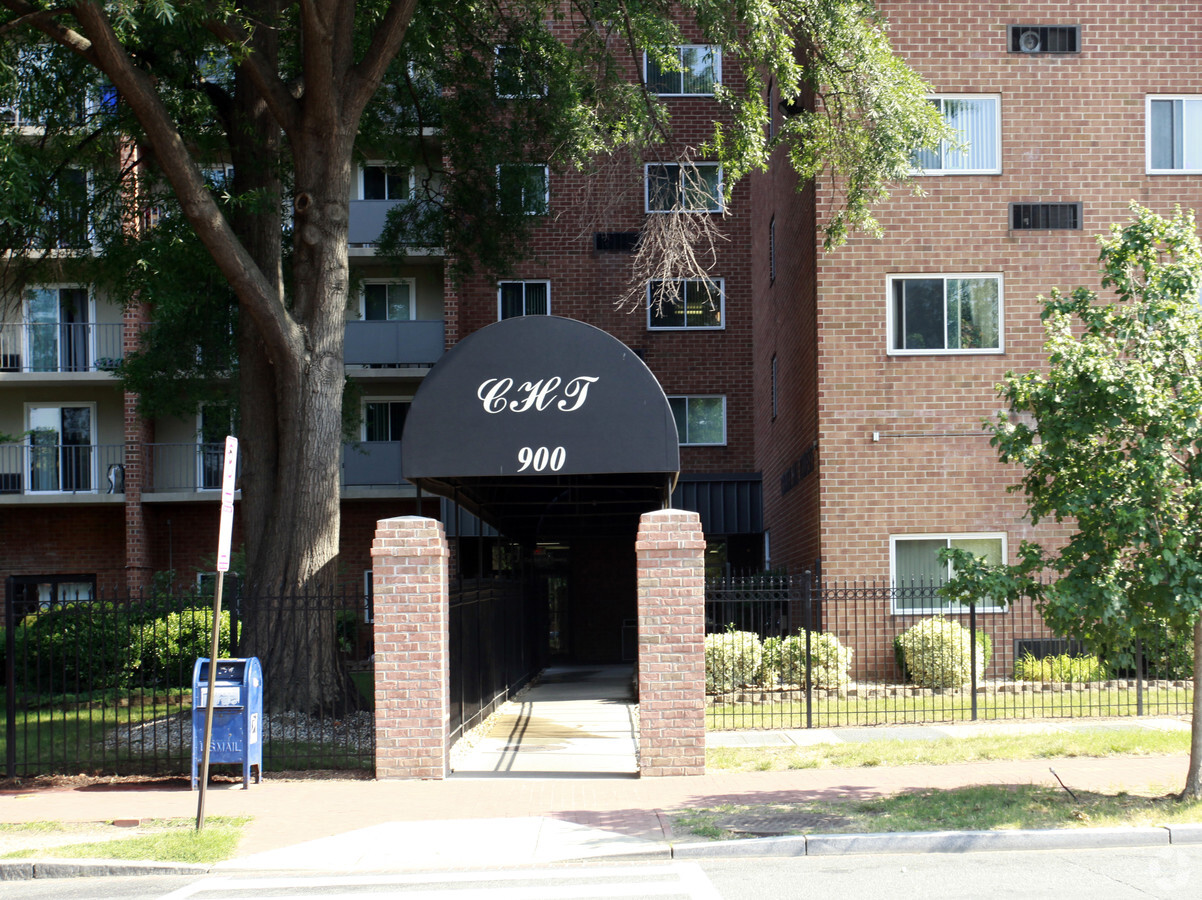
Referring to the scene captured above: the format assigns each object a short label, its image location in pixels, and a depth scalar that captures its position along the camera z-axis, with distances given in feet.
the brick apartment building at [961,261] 59.67
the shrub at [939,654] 53.88
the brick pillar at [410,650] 36.22
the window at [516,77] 59.31
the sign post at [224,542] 28.63
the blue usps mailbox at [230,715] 35.37
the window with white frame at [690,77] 90.84
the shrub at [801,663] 52.65
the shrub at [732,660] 51.70
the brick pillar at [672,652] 35.81
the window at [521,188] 62.44
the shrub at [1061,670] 54.70
